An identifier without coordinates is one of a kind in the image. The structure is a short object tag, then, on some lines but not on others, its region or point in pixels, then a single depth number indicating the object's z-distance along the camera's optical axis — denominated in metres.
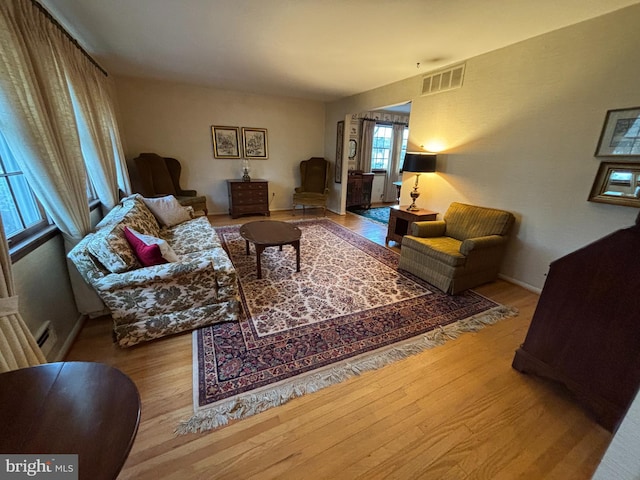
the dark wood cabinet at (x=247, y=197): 5.13
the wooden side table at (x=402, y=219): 3.50
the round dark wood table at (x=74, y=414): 0.62
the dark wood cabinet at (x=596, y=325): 1.29
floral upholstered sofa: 1.79
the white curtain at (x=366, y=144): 6.31
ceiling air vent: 3.19
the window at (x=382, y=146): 6.67
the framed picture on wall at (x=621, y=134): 2.02
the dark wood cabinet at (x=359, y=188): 6.25
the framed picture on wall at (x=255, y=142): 5.33
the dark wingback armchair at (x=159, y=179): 4.31
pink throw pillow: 1.97
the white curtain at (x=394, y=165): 6.79
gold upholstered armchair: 2.58
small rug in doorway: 5.57
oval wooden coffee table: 2.75
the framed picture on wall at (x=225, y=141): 5.08
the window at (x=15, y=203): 1.70
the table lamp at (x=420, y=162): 3.40
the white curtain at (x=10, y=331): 1.07
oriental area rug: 1.57
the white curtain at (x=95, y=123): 2.46
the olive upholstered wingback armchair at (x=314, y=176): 5.86
